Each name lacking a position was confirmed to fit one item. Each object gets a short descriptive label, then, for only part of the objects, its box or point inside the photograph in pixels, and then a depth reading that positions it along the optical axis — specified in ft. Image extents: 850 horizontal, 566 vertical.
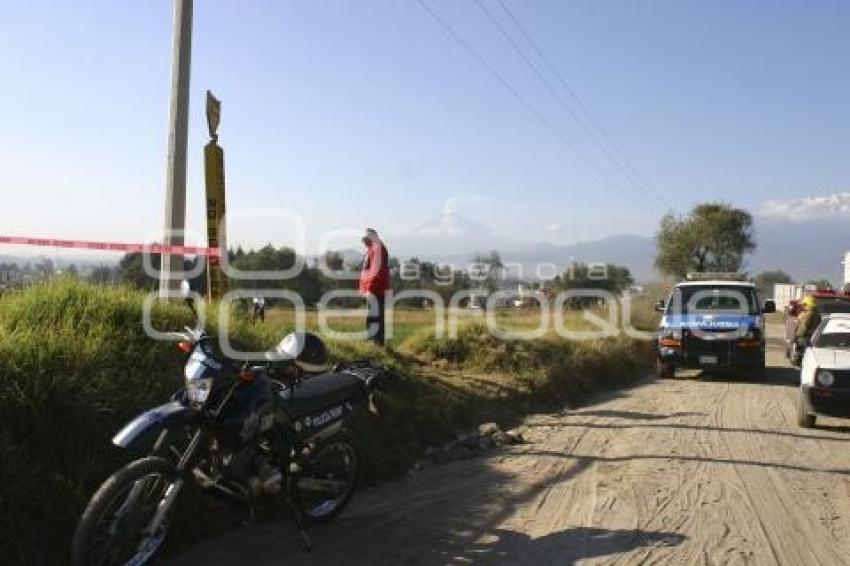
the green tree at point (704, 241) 213.25
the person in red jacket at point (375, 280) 43.70
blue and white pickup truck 56.29
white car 36.52
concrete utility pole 33.99
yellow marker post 36.88
